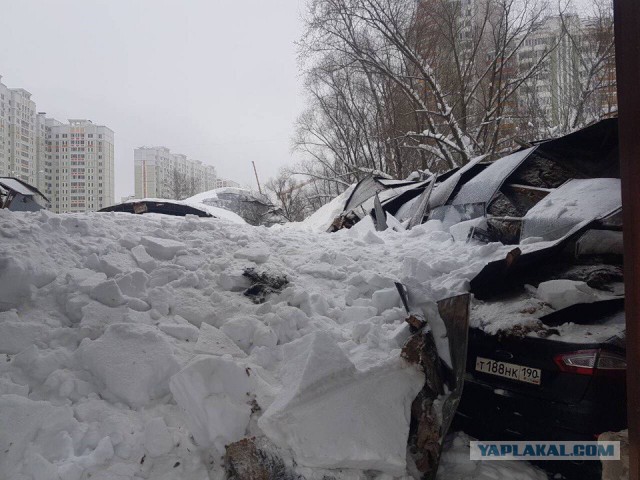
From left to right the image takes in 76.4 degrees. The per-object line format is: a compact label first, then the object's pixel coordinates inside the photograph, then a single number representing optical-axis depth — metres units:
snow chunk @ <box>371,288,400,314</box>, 3.78
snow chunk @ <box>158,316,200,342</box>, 3.04
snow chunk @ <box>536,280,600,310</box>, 2.59
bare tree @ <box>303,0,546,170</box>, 16.98
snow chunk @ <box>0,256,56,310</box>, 3.02
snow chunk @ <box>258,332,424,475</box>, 2.30
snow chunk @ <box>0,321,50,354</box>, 2.63
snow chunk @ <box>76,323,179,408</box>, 2.48
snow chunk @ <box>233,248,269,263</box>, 4.61
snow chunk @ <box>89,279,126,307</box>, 3.19
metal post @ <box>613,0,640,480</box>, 1.39
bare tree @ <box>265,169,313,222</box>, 35.38
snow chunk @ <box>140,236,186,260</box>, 4.30
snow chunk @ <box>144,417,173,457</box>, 2.21
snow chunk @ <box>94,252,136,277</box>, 3.71
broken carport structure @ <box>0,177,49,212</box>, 10.13
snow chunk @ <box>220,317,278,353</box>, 3.13
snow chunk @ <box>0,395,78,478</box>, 2.01
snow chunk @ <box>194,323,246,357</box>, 2.94
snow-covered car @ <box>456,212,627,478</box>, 2.22
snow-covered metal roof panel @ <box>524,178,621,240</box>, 3.56
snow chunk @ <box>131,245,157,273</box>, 3.94
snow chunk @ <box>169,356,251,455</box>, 2.34
